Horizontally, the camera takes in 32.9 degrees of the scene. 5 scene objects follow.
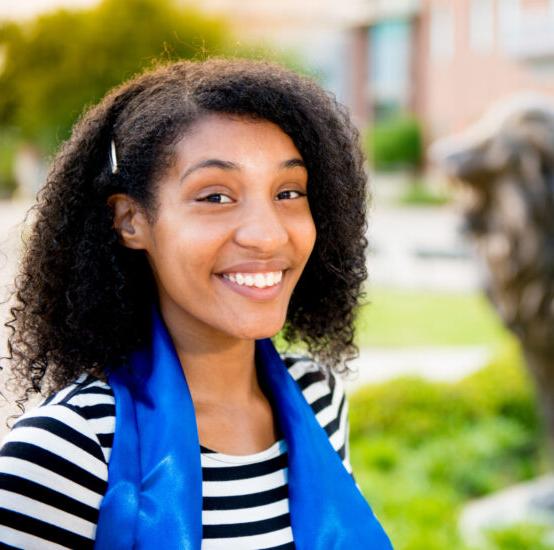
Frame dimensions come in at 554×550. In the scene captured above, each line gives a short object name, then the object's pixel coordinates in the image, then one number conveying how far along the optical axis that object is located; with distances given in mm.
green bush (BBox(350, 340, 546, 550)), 4922
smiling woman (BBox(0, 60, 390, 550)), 1525
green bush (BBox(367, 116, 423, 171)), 28750
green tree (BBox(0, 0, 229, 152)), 12539
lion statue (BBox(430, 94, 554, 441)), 4461
